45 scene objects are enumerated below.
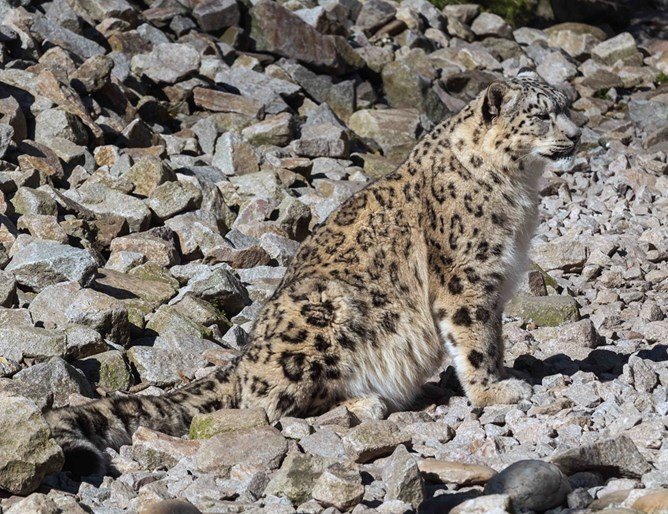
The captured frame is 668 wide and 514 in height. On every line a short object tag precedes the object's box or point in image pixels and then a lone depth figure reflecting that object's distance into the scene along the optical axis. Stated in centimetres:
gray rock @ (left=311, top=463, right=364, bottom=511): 1127
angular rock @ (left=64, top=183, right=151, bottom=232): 2223
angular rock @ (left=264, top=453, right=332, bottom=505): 1161
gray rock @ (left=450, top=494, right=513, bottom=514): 1044
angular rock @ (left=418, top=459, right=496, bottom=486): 1198
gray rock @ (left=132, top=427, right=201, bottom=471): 1306
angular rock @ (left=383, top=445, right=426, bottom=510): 1139
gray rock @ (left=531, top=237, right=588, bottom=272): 2373
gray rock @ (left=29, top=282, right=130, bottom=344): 1727
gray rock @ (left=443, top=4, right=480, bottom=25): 4487
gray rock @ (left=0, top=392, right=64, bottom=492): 1166
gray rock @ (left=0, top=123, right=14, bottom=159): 2314
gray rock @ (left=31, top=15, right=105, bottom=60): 2944
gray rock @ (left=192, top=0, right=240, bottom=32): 3516
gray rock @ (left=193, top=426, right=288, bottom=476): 1262
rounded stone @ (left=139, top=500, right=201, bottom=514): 1080
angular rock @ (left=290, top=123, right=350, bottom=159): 2875
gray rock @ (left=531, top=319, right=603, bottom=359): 1788
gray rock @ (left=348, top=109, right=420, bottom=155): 3187
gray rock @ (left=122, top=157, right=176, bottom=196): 2366
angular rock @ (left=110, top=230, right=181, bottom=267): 2123
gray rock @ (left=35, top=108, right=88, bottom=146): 2481
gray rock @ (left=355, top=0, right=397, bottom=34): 4084
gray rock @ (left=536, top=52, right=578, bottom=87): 4078
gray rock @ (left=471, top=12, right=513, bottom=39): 4409
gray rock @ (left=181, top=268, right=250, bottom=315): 1967
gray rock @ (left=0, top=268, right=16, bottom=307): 1766
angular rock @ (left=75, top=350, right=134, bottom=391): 1634
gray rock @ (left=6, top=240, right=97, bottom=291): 1864
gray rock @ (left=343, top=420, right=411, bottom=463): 1303
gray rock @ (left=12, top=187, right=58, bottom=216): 2164
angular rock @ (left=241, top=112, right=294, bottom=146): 2891
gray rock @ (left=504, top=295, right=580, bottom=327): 1997
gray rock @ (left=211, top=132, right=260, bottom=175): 2681
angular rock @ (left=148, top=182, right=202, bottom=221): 2283
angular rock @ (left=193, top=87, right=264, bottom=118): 3025
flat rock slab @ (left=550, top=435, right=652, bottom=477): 1191
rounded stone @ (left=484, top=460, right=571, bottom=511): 1104
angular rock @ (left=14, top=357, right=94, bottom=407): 1489
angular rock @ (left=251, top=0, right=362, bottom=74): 3506
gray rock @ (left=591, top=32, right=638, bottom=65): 4384
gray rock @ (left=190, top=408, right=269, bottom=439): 1366
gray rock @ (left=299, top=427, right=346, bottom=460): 1308
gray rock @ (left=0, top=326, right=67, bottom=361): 1583
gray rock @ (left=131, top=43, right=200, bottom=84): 3058
